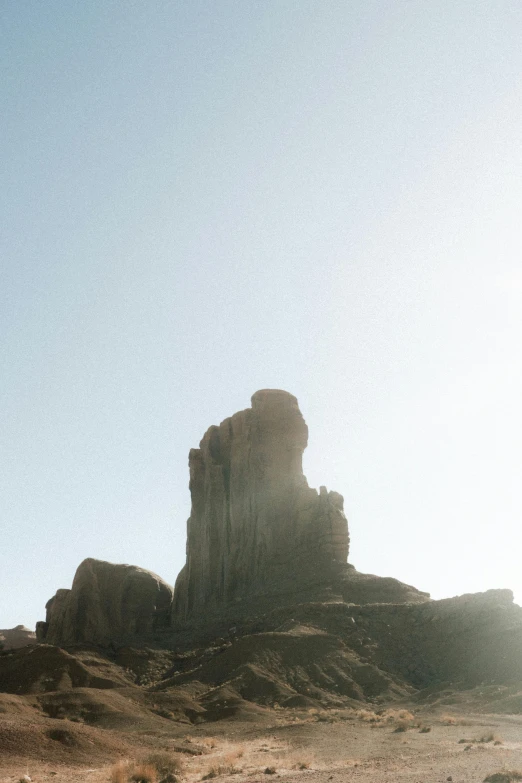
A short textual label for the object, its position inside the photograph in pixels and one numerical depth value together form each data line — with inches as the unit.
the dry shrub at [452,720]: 1515.7
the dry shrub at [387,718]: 1530.3
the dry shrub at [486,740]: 1252.5
